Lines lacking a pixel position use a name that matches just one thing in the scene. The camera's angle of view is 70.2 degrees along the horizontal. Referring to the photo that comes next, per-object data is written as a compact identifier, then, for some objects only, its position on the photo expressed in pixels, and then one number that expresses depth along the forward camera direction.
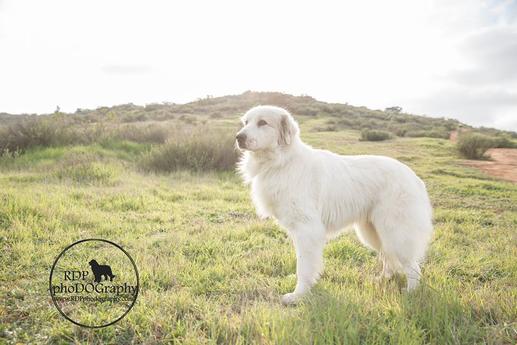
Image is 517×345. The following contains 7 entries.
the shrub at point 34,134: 11.27
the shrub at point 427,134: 23.52
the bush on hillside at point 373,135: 20.20
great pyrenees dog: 3.62
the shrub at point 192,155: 10.37
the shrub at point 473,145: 15.75
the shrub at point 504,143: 19.12
